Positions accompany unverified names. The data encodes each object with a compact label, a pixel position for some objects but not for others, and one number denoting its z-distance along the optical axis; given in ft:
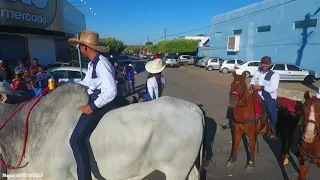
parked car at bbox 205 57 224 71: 99.89
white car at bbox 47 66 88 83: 34.78
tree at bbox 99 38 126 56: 143.70
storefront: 44.11
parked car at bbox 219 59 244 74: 88.69
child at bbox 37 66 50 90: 29.40
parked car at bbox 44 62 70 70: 48.83
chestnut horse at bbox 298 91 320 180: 11.46
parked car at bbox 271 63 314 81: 62.90
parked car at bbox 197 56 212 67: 108.99
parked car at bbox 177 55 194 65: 127.85
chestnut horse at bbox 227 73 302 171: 15.14
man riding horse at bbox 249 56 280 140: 16.72
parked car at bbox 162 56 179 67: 115.55
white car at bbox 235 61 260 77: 72.64
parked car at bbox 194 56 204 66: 120.29
